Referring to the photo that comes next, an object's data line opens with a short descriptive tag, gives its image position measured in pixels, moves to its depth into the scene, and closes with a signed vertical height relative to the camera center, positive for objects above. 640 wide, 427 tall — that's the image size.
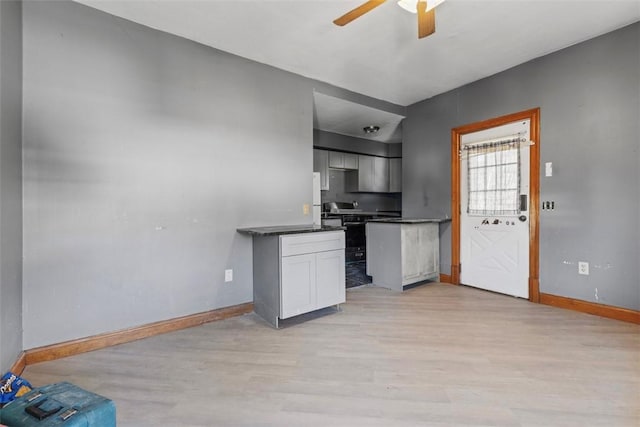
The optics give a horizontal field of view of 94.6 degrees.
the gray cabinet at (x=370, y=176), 5.99 +0.74
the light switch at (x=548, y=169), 3.02 +0.43
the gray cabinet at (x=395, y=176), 6.51 +0.79
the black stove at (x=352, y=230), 5.32 -0.33
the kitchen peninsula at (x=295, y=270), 2.54 -0.53
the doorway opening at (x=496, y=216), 3.13 +0.18
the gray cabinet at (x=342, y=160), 5.56 +1.00
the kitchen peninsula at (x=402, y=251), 3.61 -0.51
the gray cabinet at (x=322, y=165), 5.34 +0.86
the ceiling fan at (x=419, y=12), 1.79 +1.28
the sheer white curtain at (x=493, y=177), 3.35 +0.41
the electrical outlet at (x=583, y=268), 2.79 -0.55
